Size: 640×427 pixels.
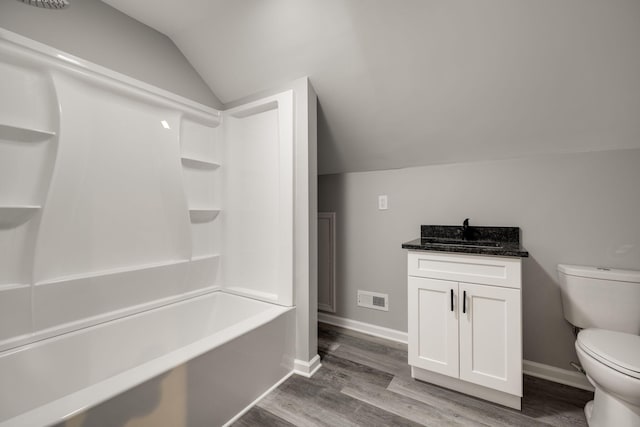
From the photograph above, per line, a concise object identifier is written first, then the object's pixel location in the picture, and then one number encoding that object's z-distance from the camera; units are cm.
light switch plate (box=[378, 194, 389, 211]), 237
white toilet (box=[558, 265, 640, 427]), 113
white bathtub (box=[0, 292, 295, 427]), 99
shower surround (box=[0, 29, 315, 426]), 130
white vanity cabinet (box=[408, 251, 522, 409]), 146
